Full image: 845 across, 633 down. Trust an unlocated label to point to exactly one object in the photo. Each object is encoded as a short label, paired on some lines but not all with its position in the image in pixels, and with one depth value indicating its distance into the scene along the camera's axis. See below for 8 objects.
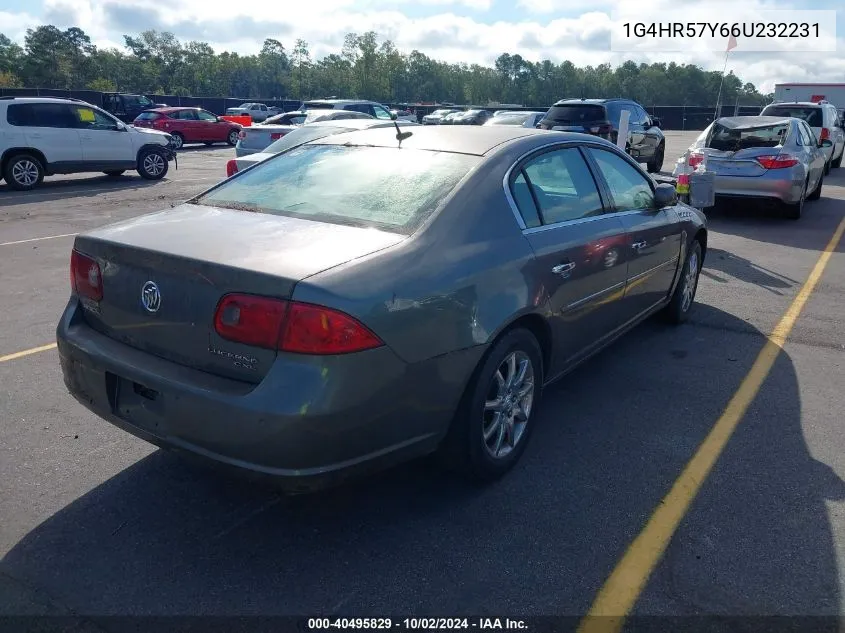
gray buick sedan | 2.70
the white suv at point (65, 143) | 14.45
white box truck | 33.03
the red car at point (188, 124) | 27.66
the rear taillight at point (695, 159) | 11.59
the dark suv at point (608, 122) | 16.20
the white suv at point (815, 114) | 17.58
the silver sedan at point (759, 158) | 10.97
